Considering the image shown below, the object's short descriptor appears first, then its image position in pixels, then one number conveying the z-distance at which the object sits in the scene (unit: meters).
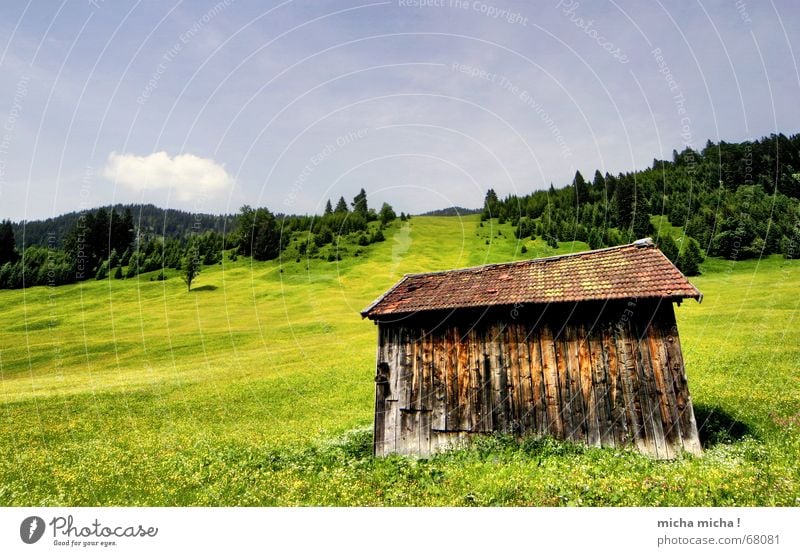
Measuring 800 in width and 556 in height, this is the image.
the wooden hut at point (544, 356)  11.45
